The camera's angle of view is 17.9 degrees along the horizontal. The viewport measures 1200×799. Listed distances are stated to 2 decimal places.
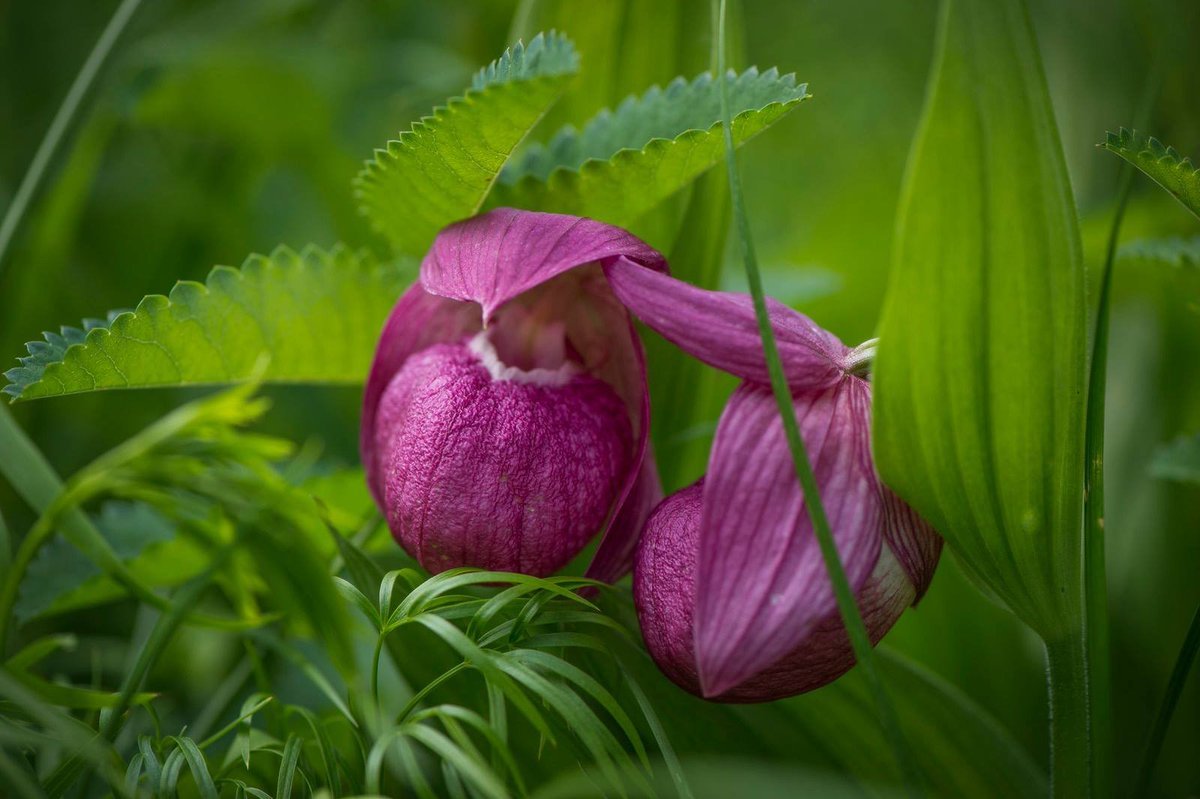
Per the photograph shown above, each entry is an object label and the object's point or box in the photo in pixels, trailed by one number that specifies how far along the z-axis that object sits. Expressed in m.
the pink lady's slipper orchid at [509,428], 0.45
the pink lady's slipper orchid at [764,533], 0.43
